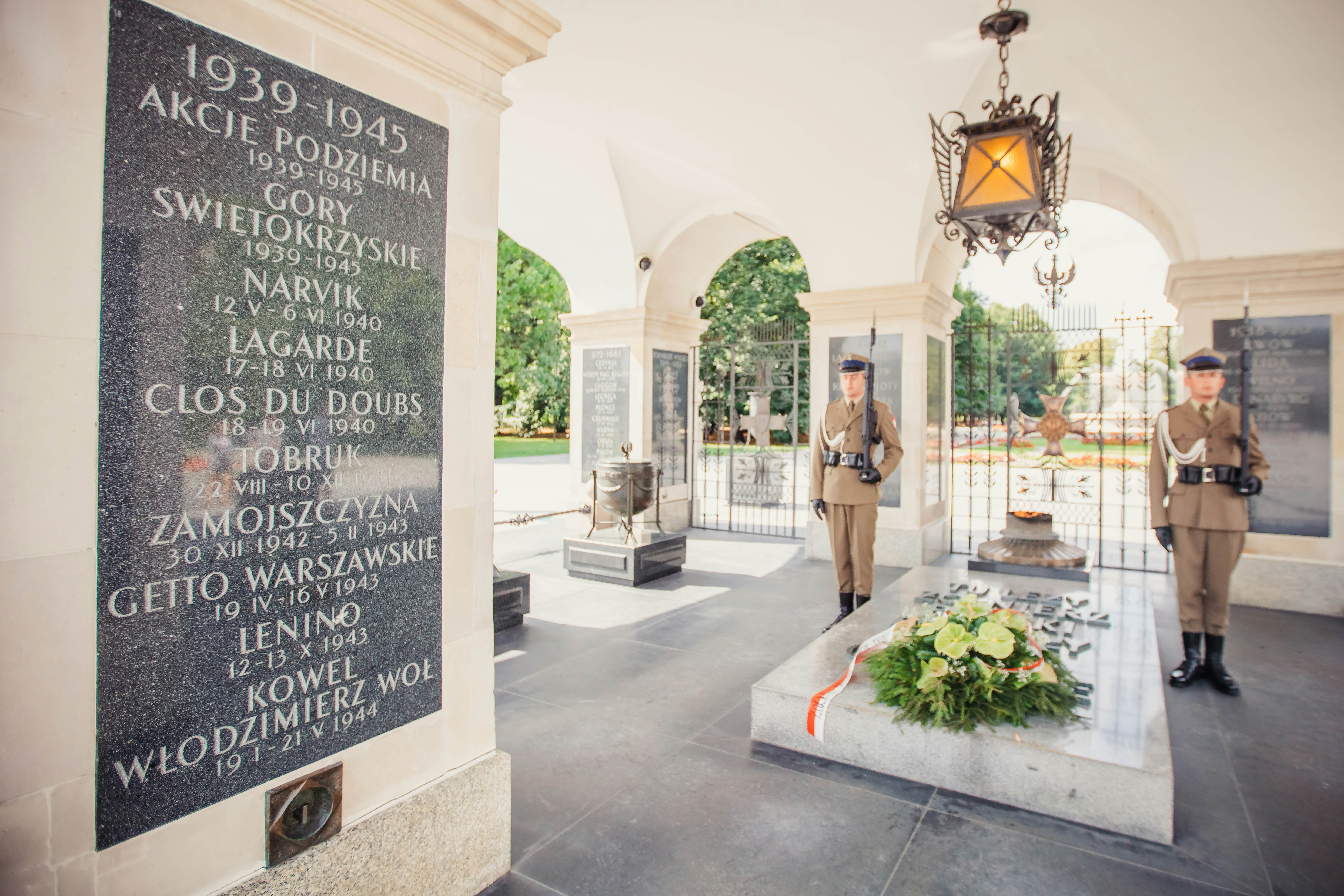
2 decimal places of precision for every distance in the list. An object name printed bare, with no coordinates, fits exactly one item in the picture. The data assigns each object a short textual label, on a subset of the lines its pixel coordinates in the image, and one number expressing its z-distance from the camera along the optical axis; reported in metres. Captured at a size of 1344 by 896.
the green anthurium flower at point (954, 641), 3.04
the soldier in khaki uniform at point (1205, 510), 4.20
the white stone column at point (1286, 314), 5.97
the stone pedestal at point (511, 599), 5.26
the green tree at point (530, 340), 22.17
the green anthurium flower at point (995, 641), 2.97
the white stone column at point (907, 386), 7.58
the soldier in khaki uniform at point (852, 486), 5.21
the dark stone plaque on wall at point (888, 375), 7.68
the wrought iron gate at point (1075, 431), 7.57
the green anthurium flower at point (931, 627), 3.26
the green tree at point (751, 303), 21.34
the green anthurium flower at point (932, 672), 3.06
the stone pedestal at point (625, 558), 6.69
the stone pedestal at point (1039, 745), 2.70
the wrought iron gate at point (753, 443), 10.40
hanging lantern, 3.80
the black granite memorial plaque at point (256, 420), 1.59
